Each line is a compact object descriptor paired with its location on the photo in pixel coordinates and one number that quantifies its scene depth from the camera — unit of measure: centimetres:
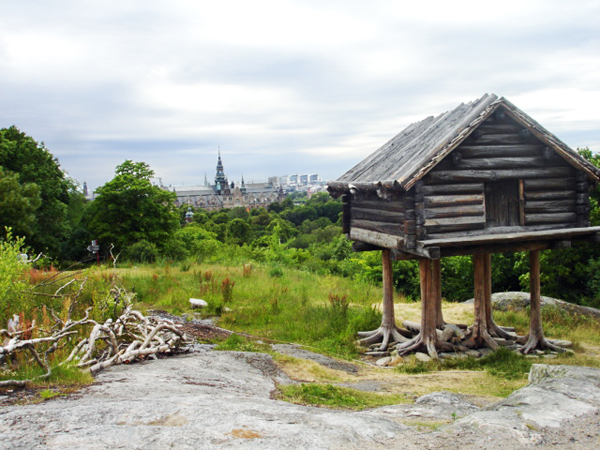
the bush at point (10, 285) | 790
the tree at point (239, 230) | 7344
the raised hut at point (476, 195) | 870
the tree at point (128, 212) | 3272
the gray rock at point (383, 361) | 944
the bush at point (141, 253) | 2572
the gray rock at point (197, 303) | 1375
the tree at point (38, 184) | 2753
